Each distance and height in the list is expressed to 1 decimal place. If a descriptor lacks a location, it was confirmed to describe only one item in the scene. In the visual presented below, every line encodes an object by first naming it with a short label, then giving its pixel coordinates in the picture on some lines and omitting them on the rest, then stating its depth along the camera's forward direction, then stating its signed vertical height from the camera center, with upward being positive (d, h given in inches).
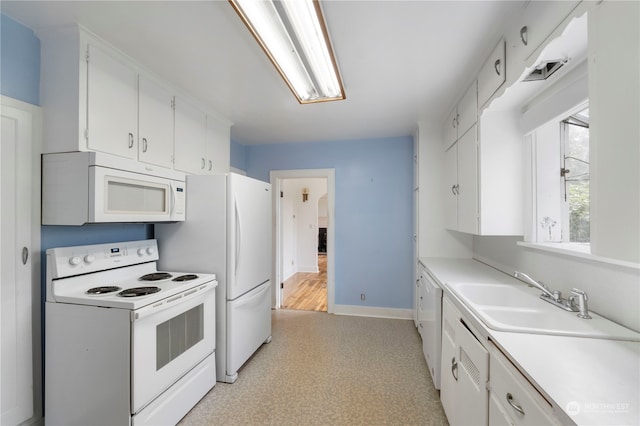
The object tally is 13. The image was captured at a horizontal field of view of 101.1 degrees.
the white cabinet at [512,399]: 30.2 -23.8
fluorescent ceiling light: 49.0 +39.2
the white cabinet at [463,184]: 78.7 +10.7
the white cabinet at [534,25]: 41.3 +33.7
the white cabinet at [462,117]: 78.2 +33.6
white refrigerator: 86.0 -11.4
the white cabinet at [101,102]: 60.4 +29.1
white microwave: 61.1 +6.5
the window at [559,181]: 62.6 +8.6
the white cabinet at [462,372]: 45.5 -32.0
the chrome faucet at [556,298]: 51.5 -17.5
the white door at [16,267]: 56.9 -11.6
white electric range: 57.4 -30.5
